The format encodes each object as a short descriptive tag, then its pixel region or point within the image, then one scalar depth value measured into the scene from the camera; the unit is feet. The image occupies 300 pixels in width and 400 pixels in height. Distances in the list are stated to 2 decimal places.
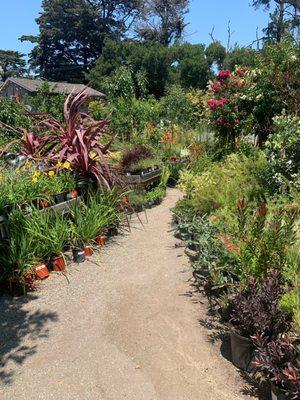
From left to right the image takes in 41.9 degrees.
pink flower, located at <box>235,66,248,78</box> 27.35
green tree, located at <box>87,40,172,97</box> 107.55
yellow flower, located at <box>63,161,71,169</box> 17.28
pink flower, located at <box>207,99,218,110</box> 27.40
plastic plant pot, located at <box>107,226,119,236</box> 18.80
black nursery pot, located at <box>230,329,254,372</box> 9.21
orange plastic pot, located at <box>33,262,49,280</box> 13.93
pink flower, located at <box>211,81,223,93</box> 27.50
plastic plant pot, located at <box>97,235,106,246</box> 17.35
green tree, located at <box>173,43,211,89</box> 104.41
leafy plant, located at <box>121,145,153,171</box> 25.31
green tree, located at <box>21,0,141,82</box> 151.84
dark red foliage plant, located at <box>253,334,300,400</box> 7.55
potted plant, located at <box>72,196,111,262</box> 16.03
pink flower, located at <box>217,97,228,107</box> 27.04
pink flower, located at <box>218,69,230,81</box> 27.41
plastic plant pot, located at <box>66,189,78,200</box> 17.11
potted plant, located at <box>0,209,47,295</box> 13.21
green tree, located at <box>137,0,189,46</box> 134.10
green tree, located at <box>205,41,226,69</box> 110.32
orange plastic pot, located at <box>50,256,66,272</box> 14.85
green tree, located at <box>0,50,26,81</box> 162.61
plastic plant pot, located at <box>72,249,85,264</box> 15.79
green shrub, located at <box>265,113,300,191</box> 18.40
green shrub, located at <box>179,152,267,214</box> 17.53
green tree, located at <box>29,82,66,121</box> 40.60
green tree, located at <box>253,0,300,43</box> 105.09
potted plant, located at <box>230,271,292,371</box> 8.93
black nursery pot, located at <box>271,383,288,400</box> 7.75
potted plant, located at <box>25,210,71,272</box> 14.35
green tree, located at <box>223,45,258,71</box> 96.69
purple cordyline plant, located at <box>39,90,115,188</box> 18.11
